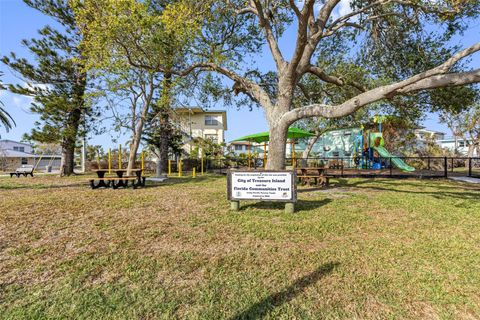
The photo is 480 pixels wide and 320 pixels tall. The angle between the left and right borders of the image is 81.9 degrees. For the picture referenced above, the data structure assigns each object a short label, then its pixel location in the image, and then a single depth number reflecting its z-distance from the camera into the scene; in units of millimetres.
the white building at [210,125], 30984
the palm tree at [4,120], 8699
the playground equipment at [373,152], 19047
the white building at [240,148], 32856
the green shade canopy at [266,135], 14000
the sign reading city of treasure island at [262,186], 5859
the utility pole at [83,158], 22834
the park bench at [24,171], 16734
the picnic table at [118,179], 9648
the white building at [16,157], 34003
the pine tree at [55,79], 15320
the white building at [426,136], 30319
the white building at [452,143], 40125
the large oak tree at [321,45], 7664
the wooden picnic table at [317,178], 10177
